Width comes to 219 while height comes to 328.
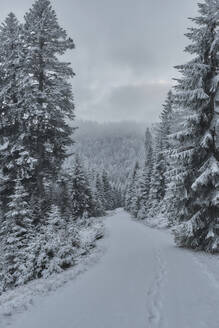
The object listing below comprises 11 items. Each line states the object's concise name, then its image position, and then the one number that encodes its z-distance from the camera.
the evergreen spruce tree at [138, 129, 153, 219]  45.21
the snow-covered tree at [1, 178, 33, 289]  10.09
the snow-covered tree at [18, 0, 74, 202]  13.96
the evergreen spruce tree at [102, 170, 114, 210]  73.52
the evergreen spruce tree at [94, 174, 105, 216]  55.56
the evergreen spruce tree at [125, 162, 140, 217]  53.37
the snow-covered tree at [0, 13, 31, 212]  14.20
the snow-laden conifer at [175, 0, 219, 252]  12.23
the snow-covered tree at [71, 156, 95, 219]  37.56
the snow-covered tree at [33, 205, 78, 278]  9.61
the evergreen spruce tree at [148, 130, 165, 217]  37.62
